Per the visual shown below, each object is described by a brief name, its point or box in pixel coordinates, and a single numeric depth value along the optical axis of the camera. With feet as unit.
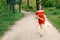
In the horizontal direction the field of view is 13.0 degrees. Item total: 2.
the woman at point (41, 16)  43.60
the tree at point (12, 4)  112.88
